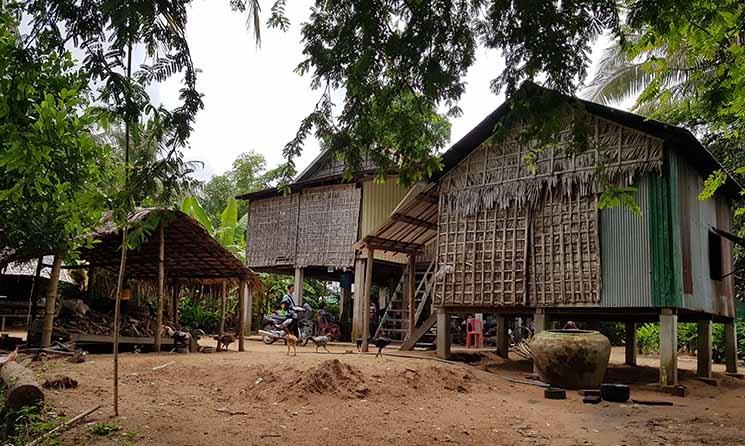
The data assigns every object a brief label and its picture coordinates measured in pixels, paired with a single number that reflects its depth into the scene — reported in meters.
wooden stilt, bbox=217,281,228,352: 14.81
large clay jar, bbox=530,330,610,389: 10.09
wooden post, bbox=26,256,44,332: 12.60
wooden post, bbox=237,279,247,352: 14.06
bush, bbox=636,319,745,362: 18.16
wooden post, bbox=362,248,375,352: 13.30
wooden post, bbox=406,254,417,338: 14.55
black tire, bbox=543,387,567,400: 9.35
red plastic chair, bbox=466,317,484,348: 17.45
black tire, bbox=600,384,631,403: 9.11
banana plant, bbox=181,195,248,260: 20.09
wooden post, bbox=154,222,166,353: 12.27
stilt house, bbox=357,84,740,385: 10.38
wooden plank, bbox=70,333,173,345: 11.94
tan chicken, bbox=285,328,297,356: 12.14
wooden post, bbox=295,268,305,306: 18.41
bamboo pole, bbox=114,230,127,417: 6.32
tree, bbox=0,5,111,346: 5.16
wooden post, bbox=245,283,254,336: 19.95
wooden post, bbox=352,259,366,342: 17.05
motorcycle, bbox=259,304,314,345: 15.89
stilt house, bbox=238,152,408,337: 17.64
